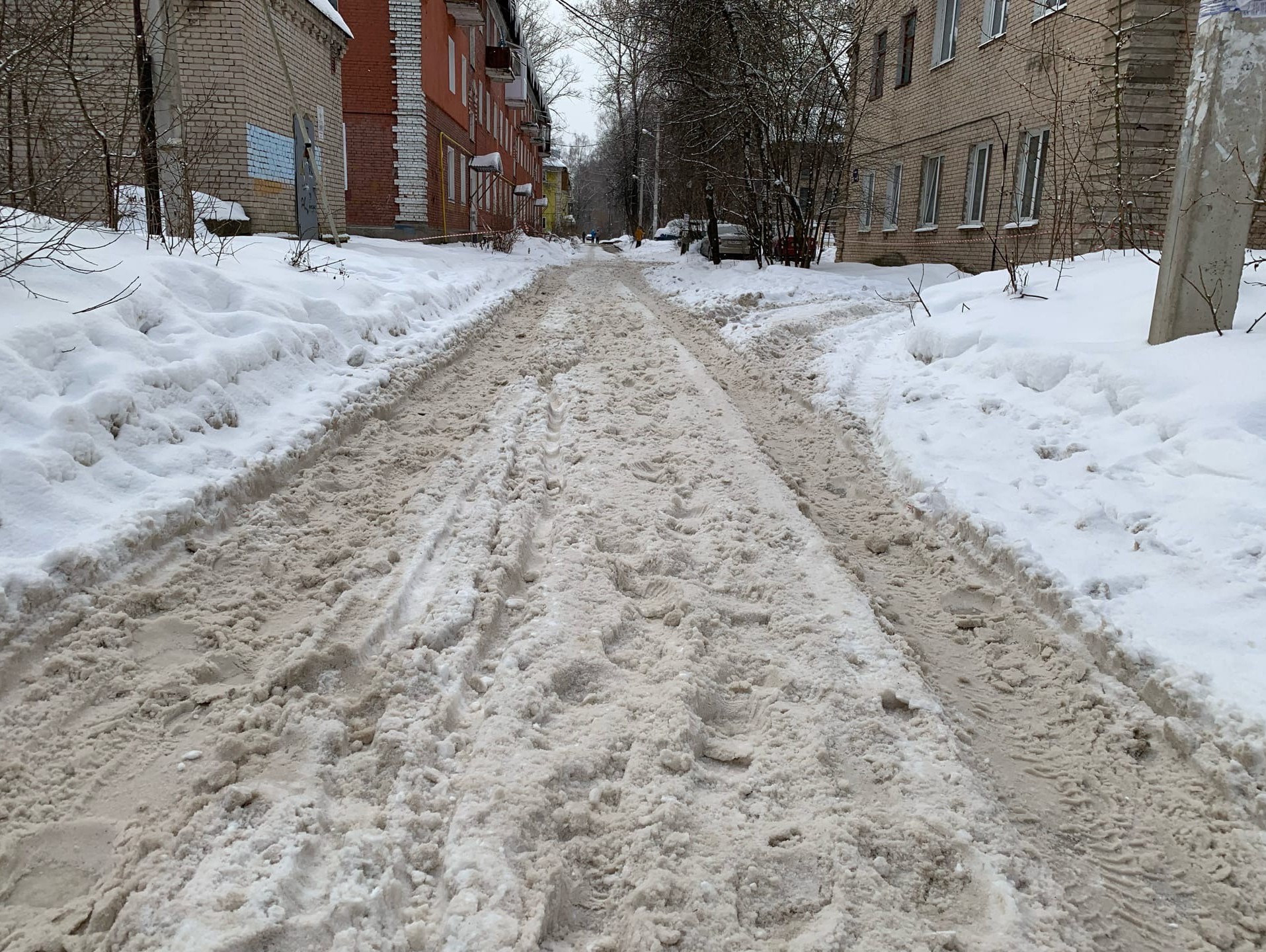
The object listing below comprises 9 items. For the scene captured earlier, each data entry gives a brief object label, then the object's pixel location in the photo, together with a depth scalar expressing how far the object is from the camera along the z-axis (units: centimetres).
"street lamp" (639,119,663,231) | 4162
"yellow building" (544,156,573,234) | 6712
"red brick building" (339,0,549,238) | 2036
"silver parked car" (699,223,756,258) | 2227
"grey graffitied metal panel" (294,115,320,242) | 1409
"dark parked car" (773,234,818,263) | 1608
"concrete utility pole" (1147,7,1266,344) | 417
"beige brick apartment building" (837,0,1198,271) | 1052
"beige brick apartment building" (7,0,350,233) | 575
